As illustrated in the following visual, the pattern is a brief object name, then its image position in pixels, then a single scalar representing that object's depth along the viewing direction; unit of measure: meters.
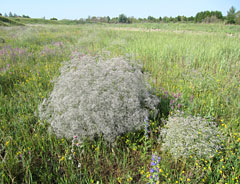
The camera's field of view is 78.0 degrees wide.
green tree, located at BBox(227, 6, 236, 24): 61.97
